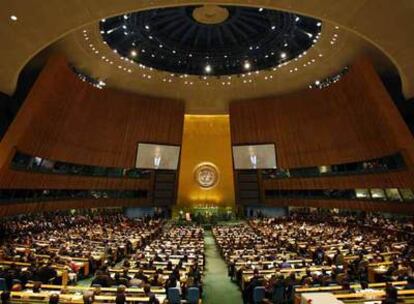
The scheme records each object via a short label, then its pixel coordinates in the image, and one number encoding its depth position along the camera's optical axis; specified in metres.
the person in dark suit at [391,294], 7.83
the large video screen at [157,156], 35.78
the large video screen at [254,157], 36.50
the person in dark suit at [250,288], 10.79
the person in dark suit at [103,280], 10.72
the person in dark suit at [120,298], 8.02
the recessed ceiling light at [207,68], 32.01
